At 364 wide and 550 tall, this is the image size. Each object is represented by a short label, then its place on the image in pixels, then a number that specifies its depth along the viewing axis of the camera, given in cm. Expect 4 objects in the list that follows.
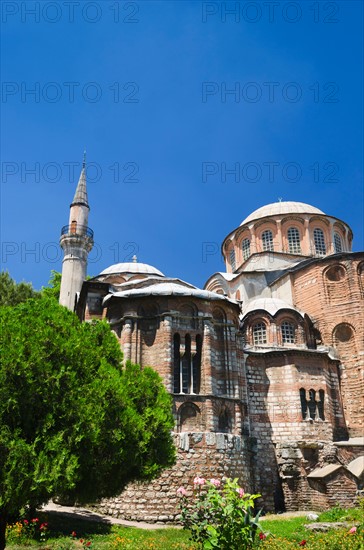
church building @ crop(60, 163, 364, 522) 1500
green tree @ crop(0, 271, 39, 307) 2458
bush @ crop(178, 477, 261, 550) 638
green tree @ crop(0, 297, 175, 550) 714
